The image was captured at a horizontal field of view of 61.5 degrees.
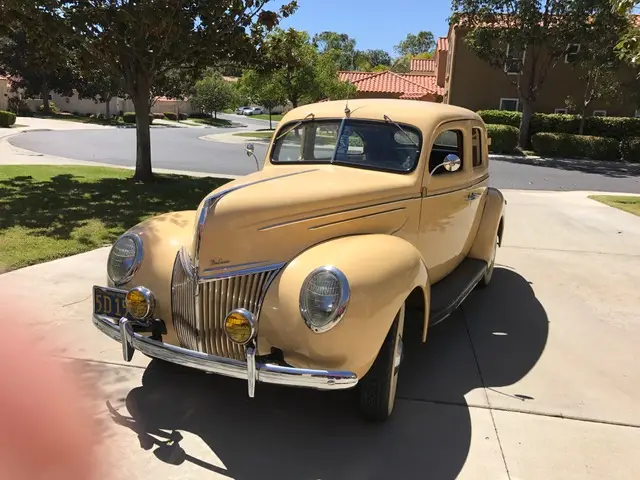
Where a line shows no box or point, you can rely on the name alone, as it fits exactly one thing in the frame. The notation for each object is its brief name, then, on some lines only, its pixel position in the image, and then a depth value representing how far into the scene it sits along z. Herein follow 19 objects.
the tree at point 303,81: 29.61
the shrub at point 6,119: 31.17
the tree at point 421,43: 101.69
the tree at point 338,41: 77.00
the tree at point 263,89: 30.33
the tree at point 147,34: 9.56
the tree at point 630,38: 9.03
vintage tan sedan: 2.77
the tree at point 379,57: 110.21
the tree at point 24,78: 42.52
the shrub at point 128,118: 48.09
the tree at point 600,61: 20.66
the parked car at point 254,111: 79.78
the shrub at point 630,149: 23.45
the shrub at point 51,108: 49.43
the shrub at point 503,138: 24.39
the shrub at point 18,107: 46.03
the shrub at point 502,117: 26.31
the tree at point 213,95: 56.59
